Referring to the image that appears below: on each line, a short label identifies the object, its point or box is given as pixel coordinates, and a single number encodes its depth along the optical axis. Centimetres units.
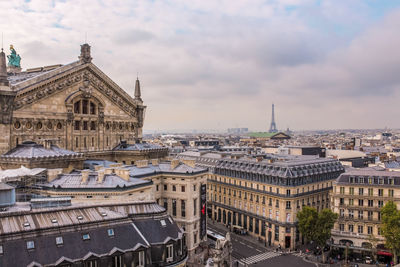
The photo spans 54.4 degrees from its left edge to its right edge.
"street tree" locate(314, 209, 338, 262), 7525
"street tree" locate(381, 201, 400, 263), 6788
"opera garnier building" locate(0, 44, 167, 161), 6600
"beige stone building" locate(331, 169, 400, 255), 7612
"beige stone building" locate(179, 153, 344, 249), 8538
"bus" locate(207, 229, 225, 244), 8175
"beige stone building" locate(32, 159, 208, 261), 5588
